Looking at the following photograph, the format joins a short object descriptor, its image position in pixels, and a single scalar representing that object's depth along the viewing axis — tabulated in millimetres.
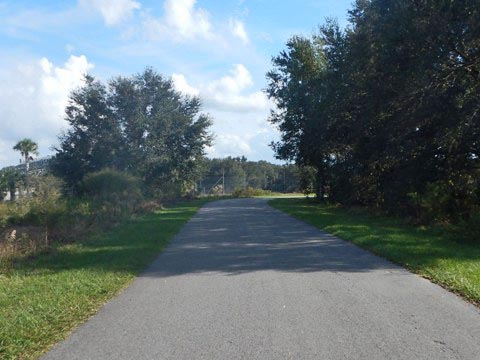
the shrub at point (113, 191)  25281
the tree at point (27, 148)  56719
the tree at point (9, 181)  34916
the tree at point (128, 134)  44844
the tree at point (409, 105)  18141
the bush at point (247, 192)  71812
